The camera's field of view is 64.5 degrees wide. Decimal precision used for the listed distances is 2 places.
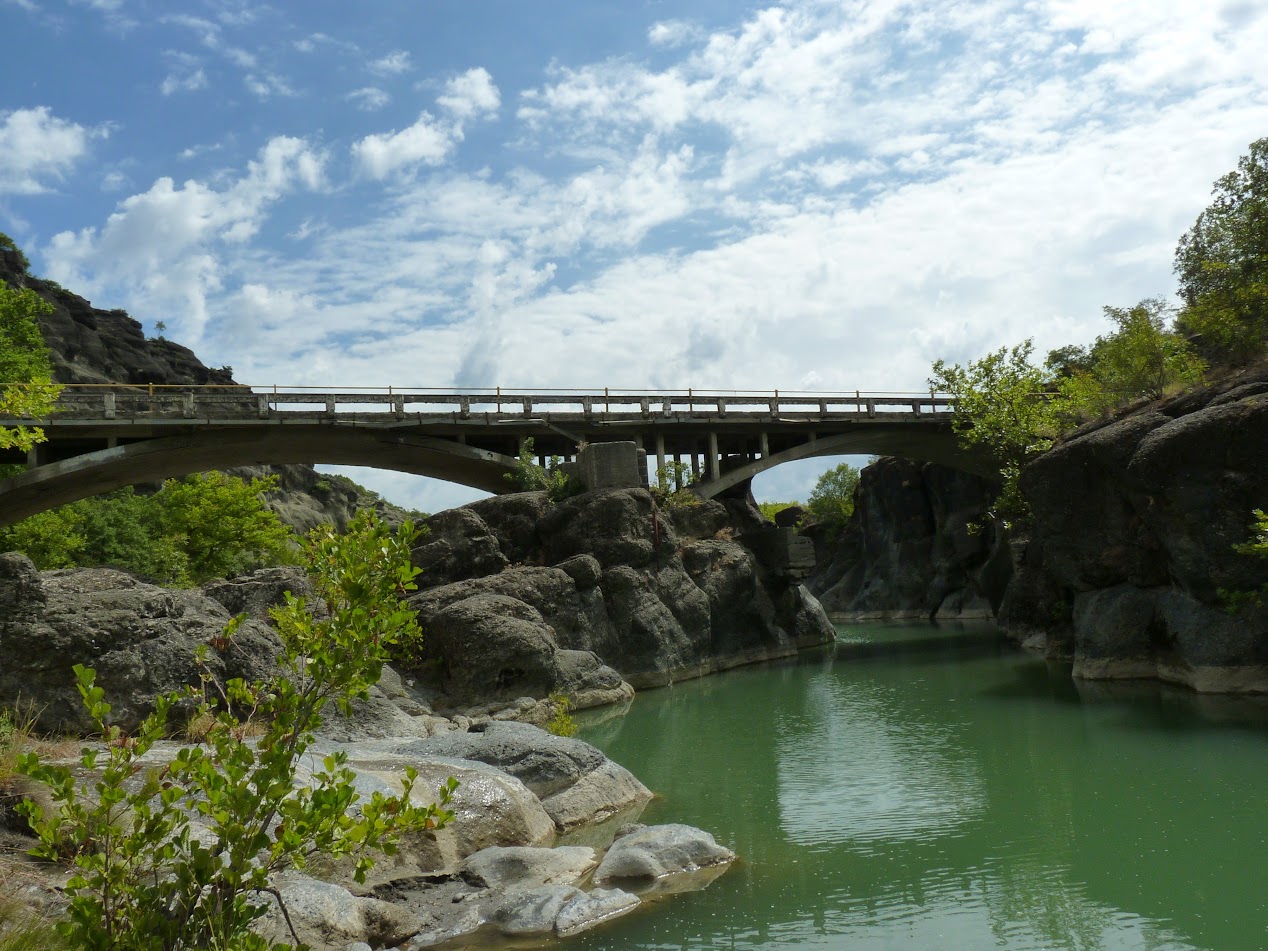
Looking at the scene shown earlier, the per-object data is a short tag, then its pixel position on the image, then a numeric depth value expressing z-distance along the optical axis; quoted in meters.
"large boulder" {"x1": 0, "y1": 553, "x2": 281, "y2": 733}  10.70
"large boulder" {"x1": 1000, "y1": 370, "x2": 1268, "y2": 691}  16.55
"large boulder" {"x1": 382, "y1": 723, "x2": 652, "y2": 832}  10.70
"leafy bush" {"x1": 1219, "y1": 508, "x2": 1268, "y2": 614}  14.45
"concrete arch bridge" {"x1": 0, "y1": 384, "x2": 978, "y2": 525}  29.95
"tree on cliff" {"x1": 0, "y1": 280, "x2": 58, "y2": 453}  28.46
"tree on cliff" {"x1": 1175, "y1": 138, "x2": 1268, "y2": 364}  20.31
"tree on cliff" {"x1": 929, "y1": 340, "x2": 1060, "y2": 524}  26.47
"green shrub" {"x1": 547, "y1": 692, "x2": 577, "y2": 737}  14.63
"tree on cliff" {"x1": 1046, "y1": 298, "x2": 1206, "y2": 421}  22.23
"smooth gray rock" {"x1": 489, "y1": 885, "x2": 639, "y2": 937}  7.19
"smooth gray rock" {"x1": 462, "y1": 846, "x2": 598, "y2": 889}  8.19
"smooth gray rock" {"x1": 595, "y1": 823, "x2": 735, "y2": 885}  8.35
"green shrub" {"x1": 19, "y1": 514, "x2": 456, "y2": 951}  3.65
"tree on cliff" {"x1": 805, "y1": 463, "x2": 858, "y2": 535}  65.81
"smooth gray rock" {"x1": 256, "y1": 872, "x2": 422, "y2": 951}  6.38
